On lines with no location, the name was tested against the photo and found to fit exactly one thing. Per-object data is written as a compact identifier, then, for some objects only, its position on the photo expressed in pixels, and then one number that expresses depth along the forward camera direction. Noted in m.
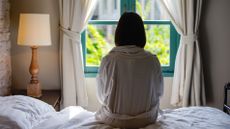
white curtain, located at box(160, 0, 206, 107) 3.20
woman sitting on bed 1.99
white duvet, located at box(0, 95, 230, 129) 1.97
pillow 1.99
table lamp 2.81
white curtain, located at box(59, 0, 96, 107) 3.18
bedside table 2.92
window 3.40
